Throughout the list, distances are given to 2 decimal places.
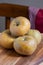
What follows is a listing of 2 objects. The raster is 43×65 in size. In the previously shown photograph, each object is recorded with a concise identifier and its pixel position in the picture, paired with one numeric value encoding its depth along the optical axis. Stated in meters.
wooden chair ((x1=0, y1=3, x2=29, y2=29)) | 1.15
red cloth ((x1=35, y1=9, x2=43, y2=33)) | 1.11
